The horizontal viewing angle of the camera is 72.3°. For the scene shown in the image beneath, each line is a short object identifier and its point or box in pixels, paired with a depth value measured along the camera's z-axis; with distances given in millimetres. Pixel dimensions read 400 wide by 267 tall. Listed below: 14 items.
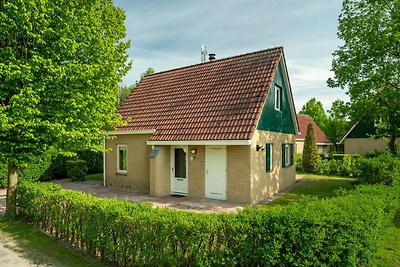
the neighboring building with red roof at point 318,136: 44212
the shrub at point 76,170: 20703
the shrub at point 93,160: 24033
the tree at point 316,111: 60562
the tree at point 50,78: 8742
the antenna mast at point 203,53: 27750
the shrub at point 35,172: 17438
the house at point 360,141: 34094
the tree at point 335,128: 52469
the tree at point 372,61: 15203
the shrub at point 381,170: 11112
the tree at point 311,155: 25500
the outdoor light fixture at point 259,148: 13219
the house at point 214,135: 12820
